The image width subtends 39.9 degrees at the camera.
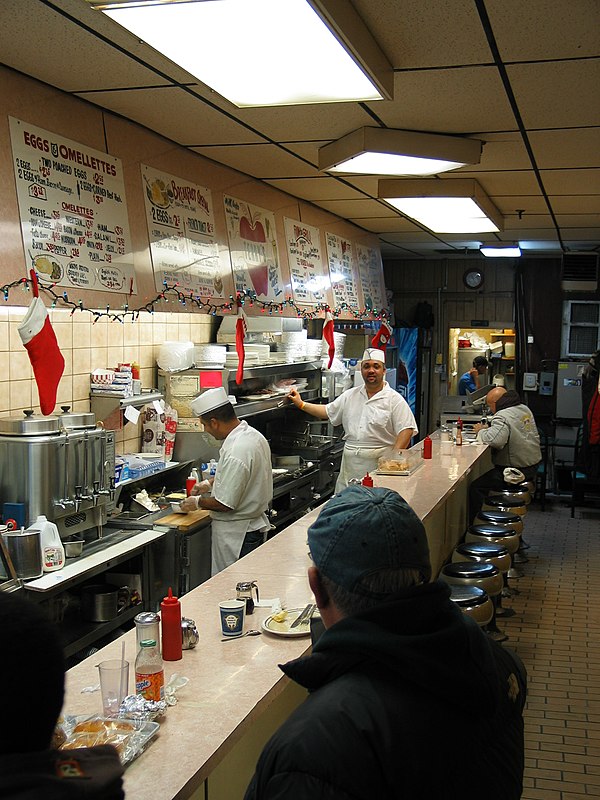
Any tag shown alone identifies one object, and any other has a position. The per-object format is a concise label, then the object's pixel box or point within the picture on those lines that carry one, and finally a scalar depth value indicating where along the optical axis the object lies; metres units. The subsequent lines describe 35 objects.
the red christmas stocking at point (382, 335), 8.97
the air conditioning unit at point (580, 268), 10.15
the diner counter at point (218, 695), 2.09
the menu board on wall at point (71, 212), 3.53
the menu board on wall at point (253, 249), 5.54
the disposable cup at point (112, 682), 2.34
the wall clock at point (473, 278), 12.51
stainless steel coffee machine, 4.02
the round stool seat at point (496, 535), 6.08
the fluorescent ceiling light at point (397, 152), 4.22
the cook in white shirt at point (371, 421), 6.99
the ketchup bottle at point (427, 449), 7.34
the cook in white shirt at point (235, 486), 5.19
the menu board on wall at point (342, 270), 7.52
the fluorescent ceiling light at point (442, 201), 5.37
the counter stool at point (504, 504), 7.27
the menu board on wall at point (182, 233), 4.54
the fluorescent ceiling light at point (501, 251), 10.40
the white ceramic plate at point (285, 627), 3.03
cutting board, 5.16
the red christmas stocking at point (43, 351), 3.47
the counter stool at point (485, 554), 5.54
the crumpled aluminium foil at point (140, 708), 2.31
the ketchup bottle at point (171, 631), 2.78
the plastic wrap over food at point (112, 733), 2.11
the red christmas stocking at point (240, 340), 5.84
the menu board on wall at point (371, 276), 8.45
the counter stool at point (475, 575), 5.05
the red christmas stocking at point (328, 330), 7.28
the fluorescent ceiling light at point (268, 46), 2.38
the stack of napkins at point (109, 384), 5.30
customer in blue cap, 1.38
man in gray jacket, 8.33
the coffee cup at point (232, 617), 2.99
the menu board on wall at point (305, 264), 6.57
